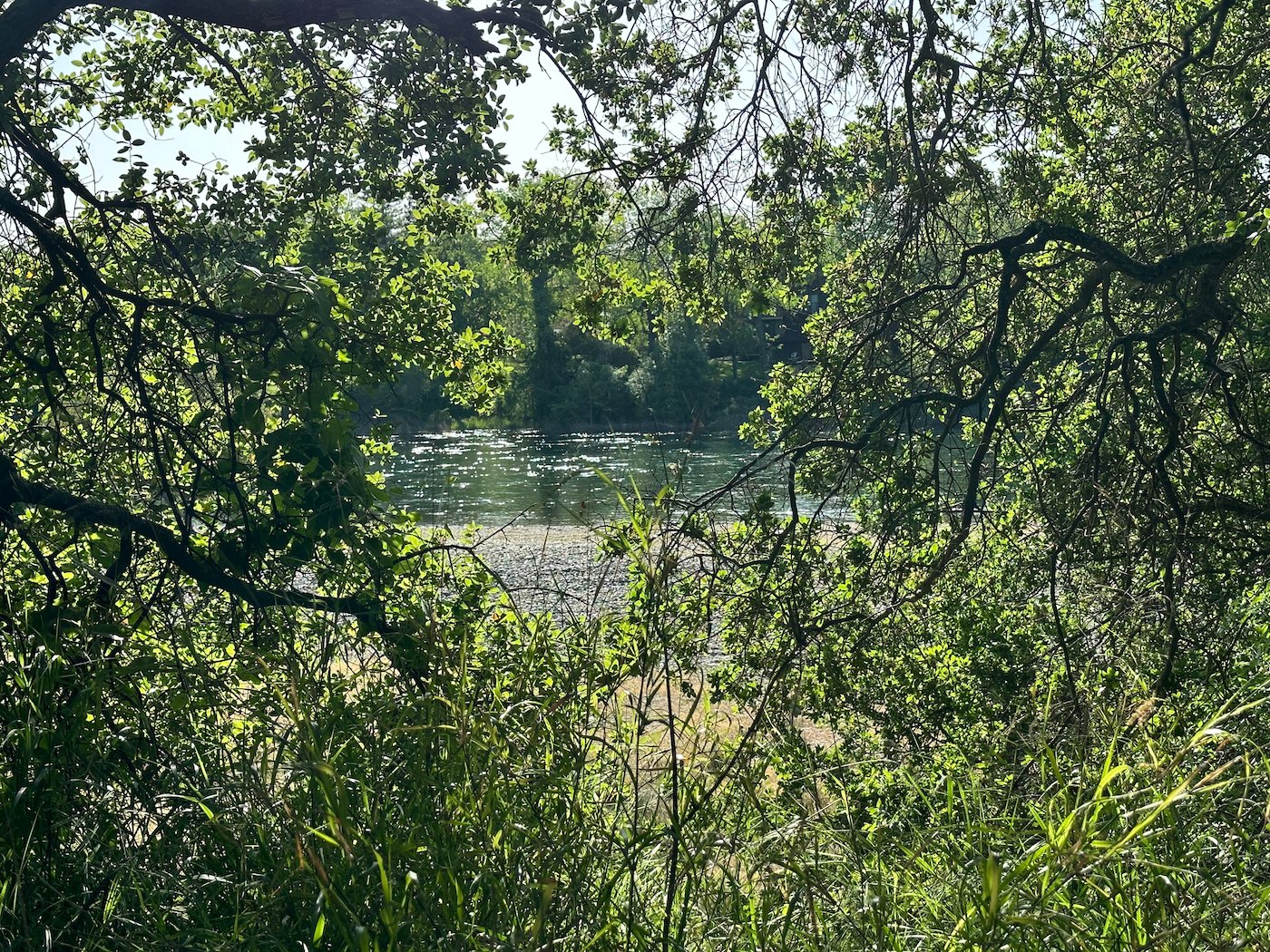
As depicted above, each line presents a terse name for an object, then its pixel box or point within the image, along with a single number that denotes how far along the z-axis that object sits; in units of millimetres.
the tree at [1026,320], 4789
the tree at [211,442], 2854
